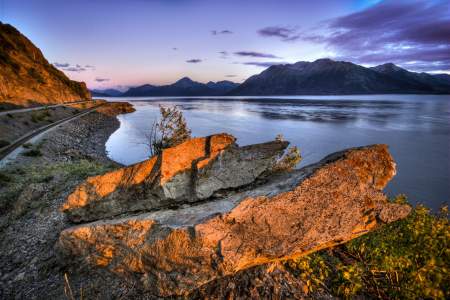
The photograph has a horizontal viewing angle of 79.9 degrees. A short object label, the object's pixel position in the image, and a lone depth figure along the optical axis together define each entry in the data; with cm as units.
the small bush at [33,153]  2637
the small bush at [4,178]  1615
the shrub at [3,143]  2949
